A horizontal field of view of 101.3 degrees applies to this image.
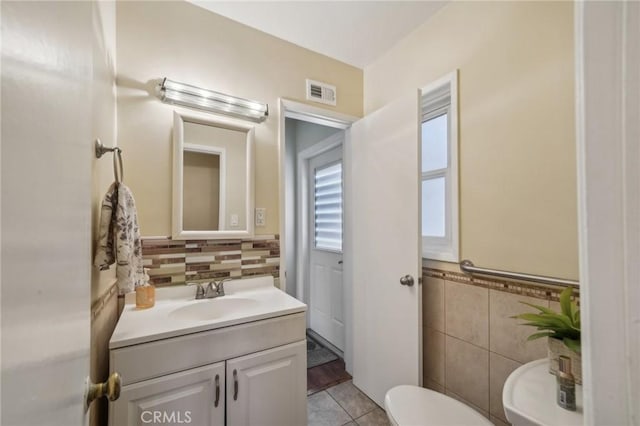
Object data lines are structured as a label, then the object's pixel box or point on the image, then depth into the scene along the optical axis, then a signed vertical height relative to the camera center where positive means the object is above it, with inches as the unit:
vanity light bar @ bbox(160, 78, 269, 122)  57.4 +27.1
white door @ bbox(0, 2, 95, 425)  8.9 +0.1
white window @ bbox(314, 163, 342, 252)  99.2 +3.5
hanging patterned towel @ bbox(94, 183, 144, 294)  38.1 -3.0
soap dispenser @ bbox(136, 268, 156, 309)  51.3 -15.8
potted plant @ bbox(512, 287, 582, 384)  31.2 -14.3
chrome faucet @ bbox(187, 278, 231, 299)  58.1 -16.9
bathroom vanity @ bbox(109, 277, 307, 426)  39.1 -24.7
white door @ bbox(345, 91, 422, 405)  60.3 -7.8
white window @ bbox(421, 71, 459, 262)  59.2 +11.8
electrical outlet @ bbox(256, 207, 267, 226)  68.1 +0.0
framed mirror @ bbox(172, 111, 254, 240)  58.8 +9.1
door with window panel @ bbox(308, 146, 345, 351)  98.0 -12.5
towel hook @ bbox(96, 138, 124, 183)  36.1 +9.1
